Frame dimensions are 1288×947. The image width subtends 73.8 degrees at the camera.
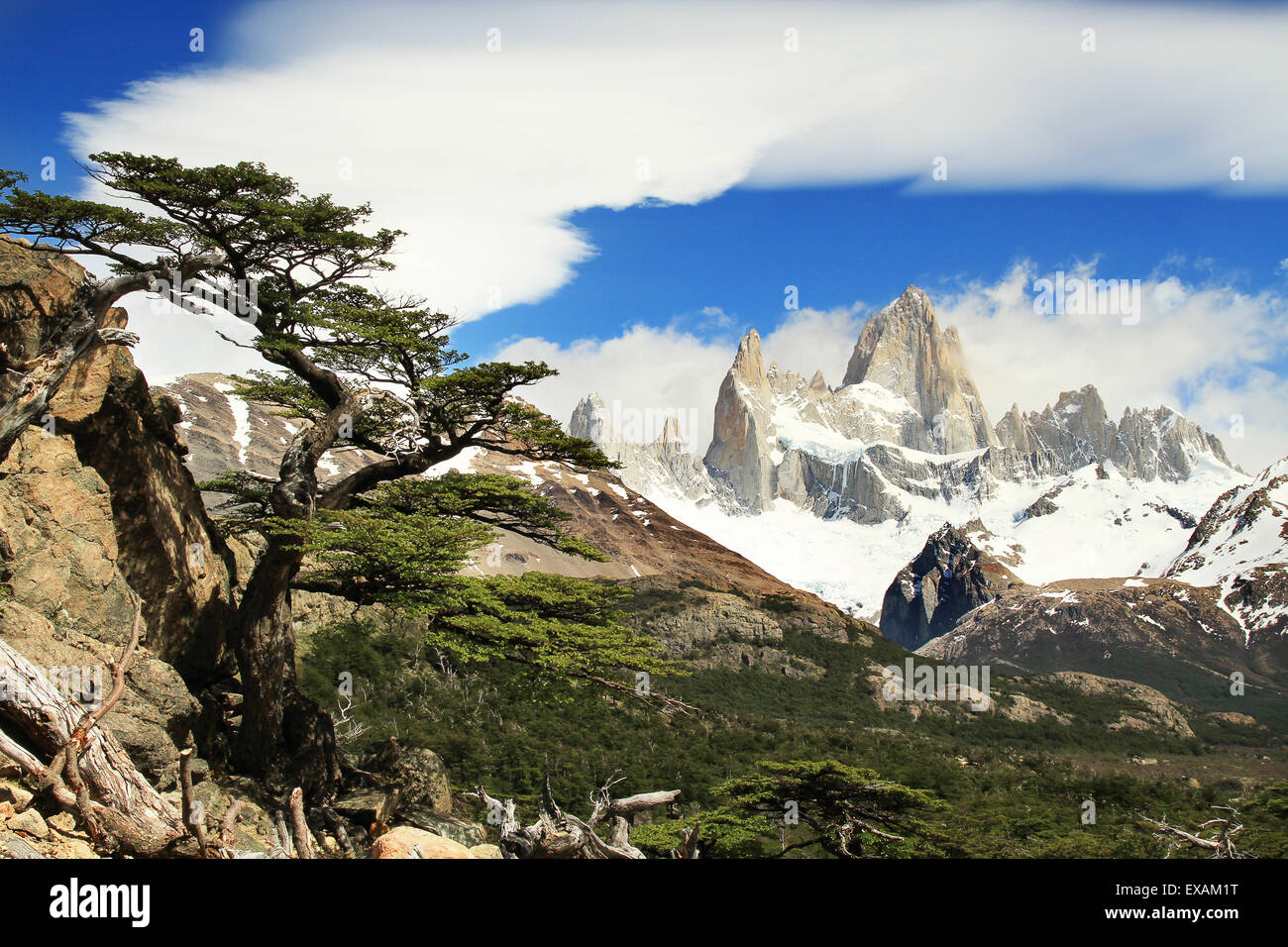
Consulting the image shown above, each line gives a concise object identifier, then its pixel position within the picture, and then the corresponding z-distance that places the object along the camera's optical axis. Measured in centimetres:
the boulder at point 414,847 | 1162
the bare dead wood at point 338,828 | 1687
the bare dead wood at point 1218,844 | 1750
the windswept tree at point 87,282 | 1530
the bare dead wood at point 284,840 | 1098
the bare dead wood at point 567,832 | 1152
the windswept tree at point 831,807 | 2323
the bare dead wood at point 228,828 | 967
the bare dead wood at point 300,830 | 1127
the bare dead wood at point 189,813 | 896
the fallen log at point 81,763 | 982
